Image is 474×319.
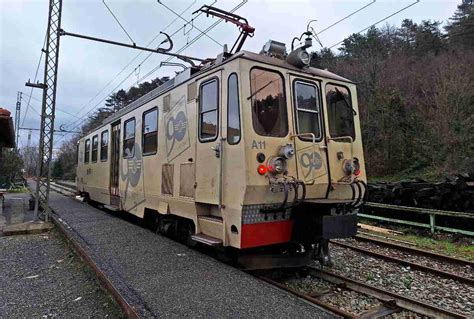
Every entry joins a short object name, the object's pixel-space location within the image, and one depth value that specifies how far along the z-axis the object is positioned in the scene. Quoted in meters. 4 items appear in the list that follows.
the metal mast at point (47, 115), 10.45
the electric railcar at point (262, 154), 4.89
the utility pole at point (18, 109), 36.35
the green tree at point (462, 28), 33.84
